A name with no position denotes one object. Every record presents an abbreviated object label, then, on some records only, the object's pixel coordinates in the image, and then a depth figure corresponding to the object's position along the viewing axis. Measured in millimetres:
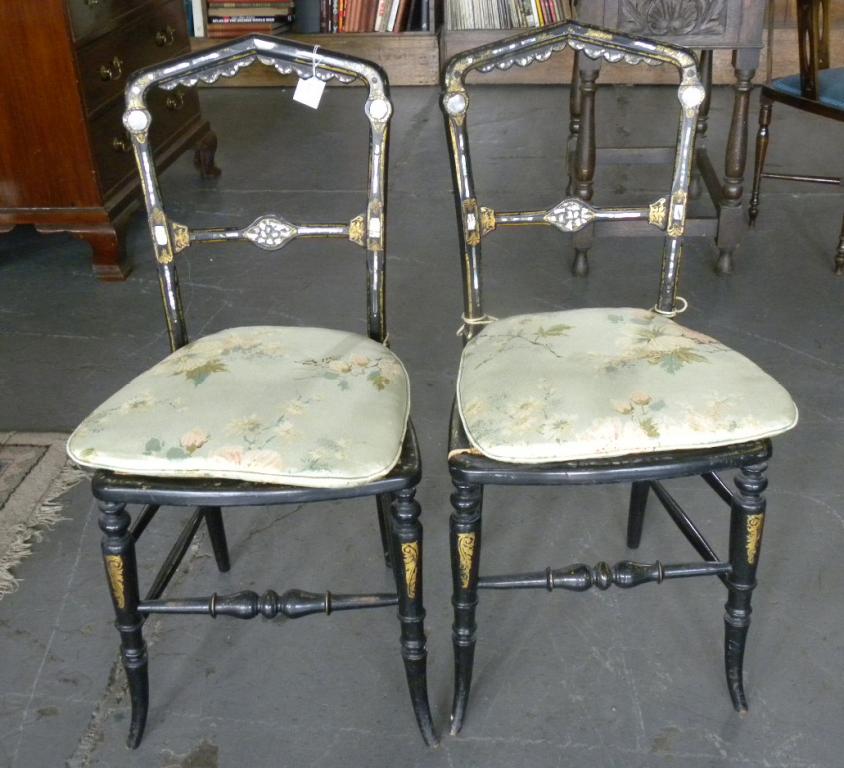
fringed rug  1901
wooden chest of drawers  2686
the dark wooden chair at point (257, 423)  1256
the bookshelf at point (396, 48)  4879
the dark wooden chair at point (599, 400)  1271
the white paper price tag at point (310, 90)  1477
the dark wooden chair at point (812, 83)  2736
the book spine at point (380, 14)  4906
